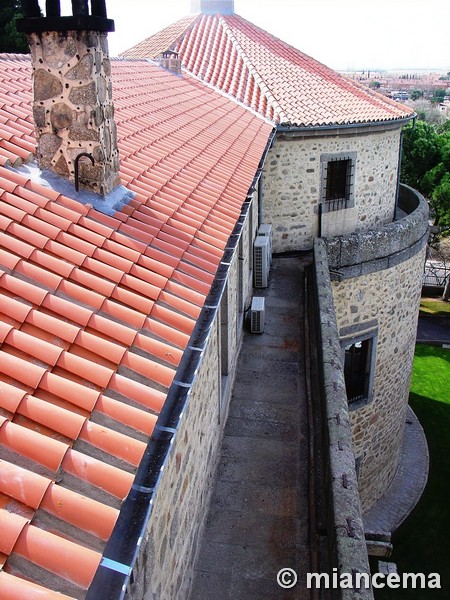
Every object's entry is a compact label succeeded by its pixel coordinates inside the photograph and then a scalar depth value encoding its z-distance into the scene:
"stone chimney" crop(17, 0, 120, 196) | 3.88
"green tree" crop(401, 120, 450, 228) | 23.69
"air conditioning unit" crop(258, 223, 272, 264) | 10.90
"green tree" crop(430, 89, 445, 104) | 99.47
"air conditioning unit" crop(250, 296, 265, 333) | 8.83
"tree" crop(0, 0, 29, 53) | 19.22
